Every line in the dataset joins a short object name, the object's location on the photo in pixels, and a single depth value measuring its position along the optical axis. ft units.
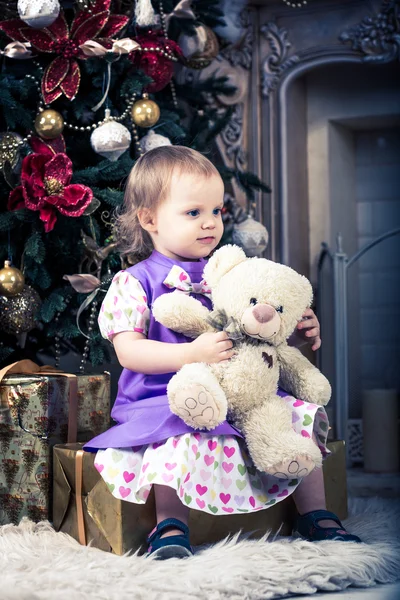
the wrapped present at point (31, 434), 5.69
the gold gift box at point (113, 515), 5.03
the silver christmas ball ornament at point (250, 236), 7.93
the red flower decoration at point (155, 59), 7.52
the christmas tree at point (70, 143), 6.80
